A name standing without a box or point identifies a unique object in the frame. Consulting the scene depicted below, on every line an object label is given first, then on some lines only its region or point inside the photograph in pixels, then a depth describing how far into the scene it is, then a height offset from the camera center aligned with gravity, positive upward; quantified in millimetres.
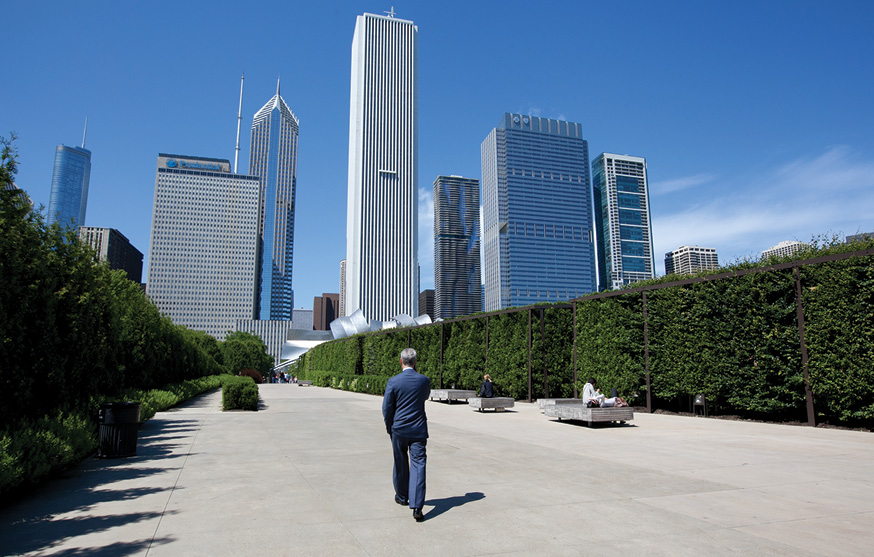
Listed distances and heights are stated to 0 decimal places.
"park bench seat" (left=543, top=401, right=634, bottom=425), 11430 -1080
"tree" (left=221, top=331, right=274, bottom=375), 66500 +1451
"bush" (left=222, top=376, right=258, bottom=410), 16750 -998
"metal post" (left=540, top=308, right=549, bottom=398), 19250 +643
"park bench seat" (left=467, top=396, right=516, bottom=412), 15638 -1128
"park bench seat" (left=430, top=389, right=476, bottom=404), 19688 -1087
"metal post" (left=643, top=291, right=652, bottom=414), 15234 +298
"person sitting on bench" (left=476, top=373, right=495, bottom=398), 16250 -735
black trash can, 7605 -897
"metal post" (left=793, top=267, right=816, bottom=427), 11133 -271
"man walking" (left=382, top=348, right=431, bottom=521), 4602 -527
